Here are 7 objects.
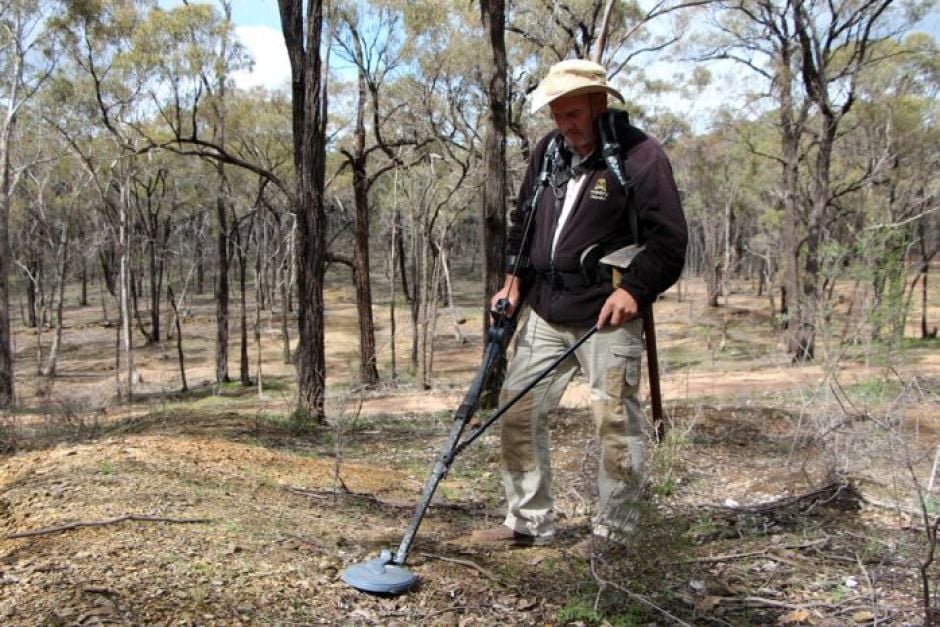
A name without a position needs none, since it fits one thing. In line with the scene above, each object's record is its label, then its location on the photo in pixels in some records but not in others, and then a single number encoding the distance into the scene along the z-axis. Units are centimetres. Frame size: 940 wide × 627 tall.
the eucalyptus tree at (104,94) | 1895
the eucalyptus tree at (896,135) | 2109
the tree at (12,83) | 1827
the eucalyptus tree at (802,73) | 1645
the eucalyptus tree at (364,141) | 1666
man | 279
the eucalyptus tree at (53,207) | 2689
